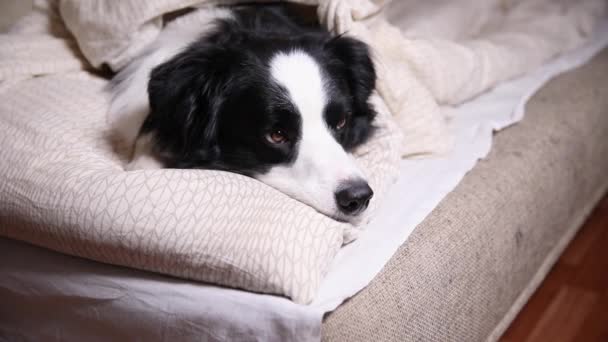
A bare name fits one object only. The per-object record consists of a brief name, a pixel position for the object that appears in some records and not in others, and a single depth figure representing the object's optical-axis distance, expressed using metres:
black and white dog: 0.83
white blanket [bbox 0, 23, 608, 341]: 0.73
